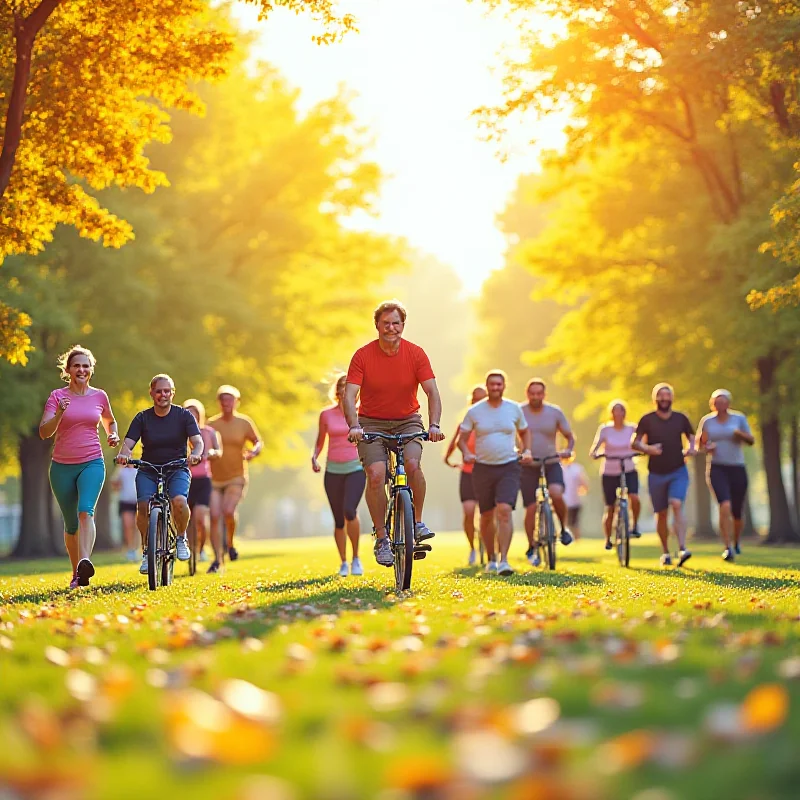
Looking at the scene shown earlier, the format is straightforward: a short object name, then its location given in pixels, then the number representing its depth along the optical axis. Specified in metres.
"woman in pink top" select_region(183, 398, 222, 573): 17.34
